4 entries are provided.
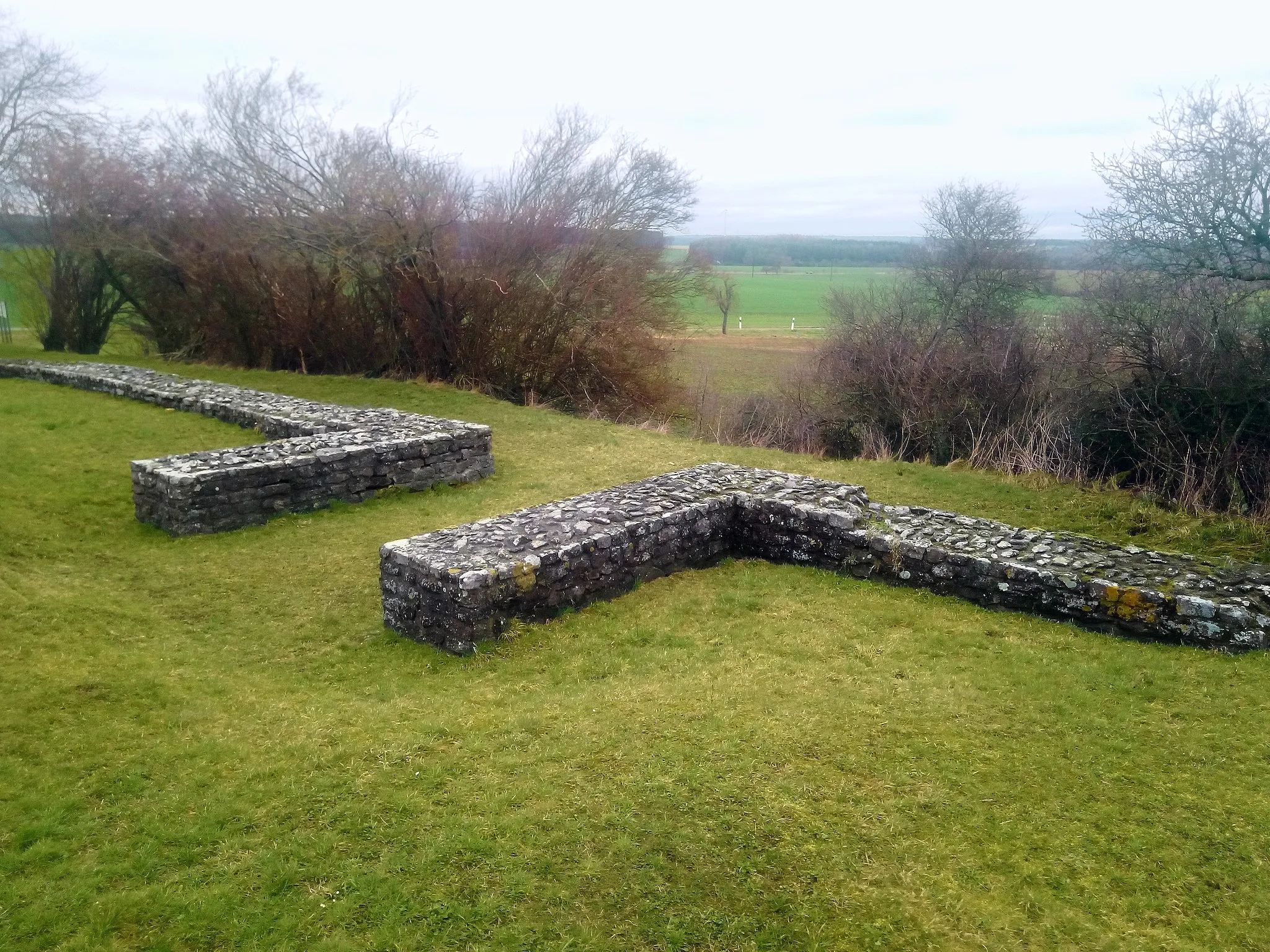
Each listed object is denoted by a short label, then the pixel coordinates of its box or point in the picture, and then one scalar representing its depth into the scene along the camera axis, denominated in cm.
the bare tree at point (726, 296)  3297
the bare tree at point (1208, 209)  950
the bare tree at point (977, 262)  1705
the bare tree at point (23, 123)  1905
